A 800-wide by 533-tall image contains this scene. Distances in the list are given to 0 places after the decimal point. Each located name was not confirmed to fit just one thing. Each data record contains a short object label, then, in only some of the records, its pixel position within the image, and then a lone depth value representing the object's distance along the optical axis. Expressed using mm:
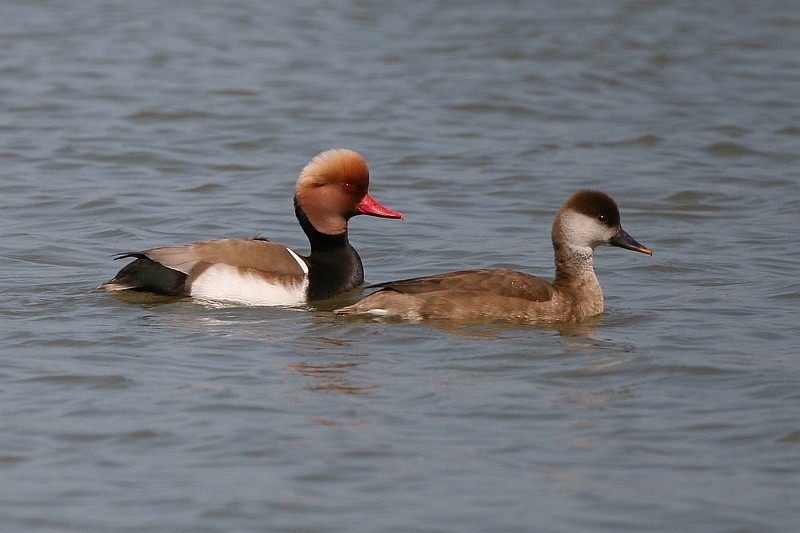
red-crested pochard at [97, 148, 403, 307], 16328
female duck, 15422
